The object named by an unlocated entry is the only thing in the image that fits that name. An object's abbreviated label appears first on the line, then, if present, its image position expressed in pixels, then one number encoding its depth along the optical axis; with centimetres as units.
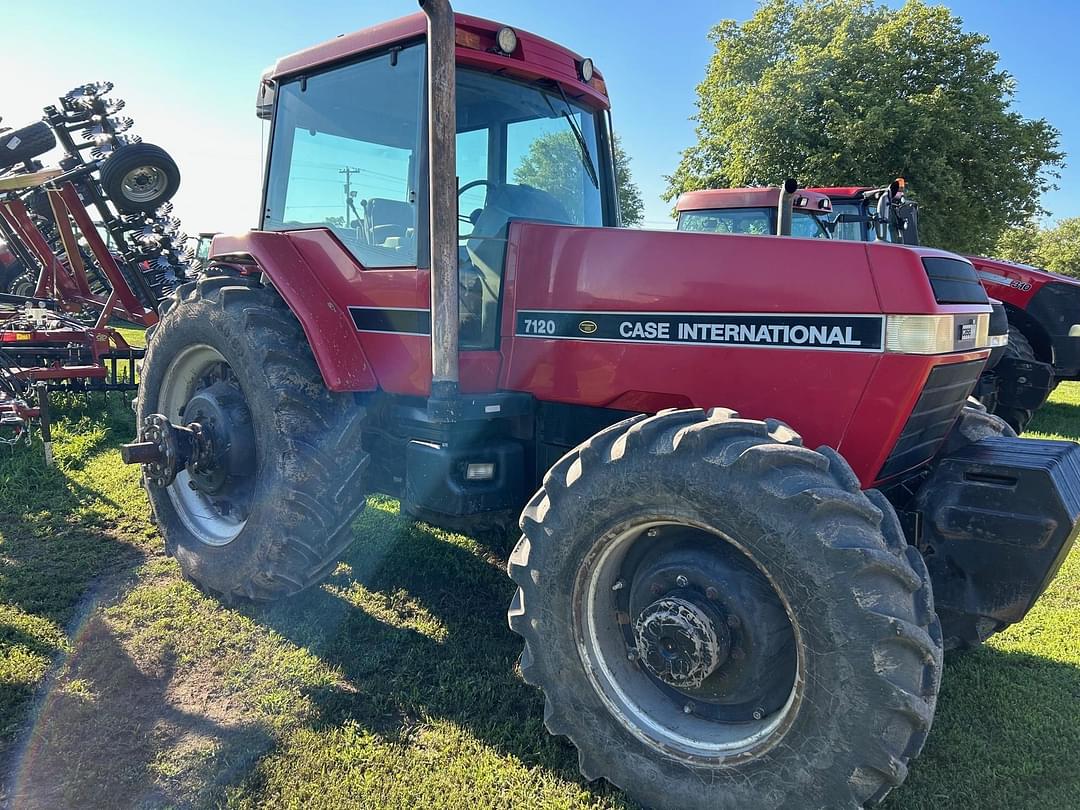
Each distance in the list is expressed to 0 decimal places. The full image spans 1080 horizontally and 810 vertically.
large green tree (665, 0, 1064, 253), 1769
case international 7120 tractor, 199
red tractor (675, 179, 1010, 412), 755
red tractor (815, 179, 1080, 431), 775
